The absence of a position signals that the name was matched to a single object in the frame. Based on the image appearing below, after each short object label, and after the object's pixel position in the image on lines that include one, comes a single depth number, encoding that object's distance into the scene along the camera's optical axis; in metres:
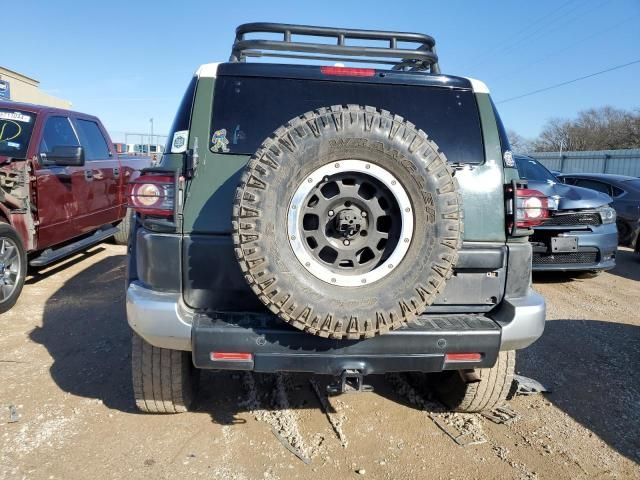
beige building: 27.74
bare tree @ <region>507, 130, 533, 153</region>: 54.88
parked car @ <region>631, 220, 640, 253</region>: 8.36
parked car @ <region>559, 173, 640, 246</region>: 9.32
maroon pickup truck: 4.64
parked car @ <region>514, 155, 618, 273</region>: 6.18
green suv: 2.07
